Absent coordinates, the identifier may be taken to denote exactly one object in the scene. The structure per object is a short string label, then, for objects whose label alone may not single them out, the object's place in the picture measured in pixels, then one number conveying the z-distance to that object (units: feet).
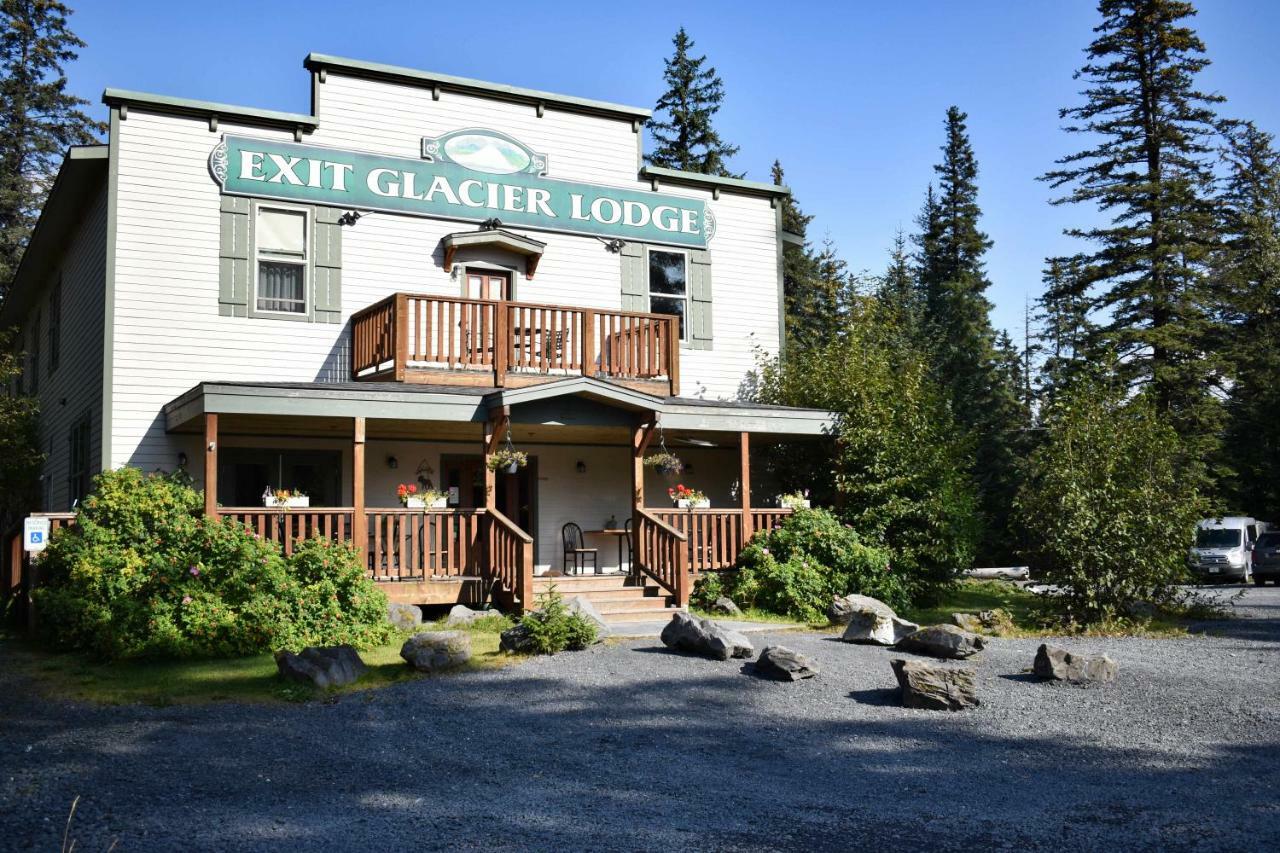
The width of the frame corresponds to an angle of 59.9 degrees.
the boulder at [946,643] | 38.32
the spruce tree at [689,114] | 126.93
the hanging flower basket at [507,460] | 48.24
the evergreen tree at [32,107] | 122.93
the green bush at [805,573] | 51.01
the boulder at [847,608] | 47.16
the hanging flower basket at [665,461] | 51.90
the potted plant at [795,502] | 55.31
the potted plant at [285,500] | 45.91
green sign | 54.54
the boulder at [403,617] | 43.57
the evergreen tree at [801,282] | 140.77
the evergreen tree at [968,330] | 126.52
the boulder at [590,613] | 39.99
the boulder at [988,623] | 47.42
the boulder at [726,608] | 50.29
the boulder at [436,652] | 34.45
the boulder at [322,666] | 32.42
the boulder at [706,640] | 37.11
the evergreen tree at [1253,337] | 111.86
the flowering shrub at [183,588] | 37.42
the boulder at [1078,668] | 33.86
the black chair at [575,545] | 59.57
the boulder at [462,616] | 44.62
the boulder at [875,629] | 41.57
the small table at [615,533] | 58.49
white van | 93.50
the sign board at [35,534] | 41.88
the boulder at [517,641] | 37.32
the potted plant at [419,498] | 48.47
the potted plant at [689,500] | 54.08
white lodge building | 49.93
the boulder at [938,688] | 30.66
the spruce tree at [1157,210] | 100.07
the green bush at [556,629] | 37.22
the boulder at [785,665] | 34.17
